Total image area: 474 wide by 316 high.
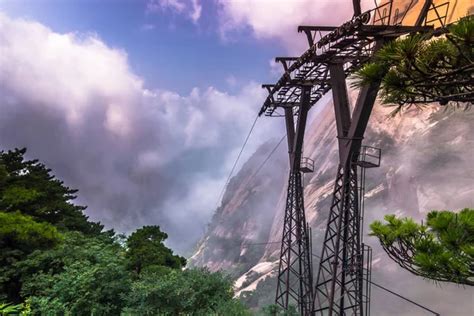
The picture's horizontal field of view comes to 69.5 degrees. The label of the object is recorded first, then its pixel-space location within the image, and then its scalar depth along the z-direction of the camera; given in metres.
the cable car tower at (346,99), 8.41
